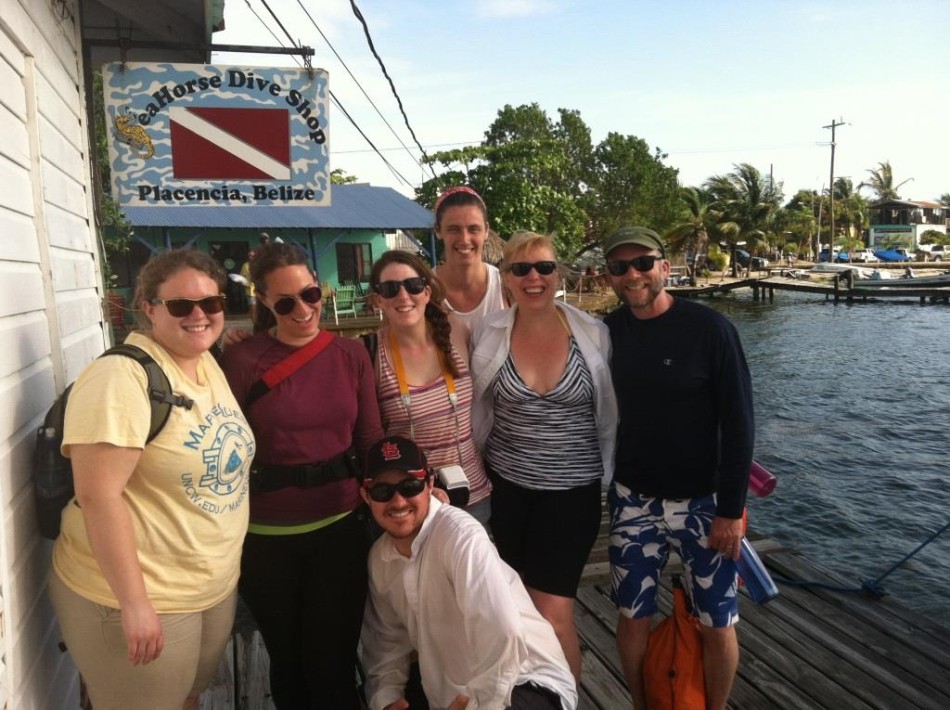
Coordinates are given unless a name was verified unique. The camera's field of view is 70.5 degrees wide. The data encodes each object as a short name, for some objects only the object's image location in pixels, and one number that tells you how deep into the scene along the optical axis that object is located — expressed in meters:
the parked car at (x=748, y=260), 57.44
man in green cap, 2.58
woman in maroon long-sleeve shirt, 2.37
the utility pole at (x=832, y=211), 59.26
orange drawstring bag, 2.78
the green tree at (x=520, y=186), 26.00
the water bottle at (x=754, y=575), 2.92
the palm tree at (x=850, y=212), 76.62
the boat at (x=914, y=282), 38.41
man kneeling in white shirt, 2.09
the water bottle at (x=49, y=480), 1.99
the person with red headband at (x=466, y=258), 3.43
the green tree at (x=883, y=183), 84.19
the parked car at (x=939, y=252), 69.69
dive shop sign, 3.52
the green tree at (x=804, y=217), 63.38
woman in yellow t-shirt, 1.78
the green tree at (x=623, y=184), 38.00
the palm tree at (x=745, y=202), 55.22
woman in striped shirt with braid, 2.70
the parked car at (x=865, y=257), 65.81
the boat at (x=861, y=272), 42.78
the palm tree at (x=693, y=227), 46.03
